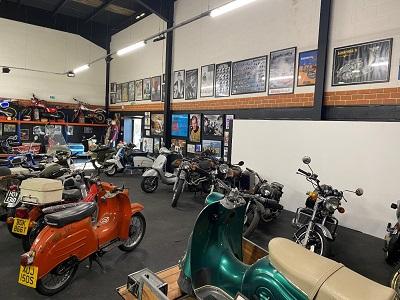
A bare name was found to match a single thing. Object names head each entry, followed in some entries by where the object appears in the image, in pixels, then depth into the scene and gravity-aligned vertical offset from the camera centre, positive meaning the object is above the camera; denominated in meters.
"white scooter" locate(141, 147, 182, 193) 6.09 -1.07
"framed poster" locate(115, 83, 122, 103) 11.41 +1.43
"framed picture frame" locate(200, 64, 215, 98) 7.19 +1.38
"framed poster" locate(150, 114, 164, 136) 8.98 +0.17
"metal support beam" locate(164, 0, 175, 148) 8.24 +1.53
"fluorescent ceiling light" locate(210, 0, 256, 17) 4.17 +2.02
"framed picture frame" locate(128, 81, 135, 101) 10.54 +1.46
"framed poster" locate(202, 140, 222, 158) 6.96 -0.40
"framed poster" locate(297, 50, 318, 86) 5.05 +1.29
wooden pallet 1.95 -1.17
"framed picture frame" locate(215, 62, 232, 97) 6.75 +1.34
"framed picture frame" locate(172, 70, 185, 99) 8.13 +1.38
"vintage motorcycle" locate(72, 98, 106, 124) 11.41 +0.55
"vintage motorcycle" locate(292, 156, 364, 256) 3.04 -0.99
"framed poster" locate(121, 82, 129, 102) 10.91 +1.46
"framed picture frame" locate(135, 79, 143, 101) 10.08 +1.45
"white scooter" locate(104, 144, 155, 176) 7.84 -0.98
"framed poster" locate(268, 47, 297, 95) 5.43 +1.32
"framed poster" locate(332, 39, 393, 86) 4.21 +1.24
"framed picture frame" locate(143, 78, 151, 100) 9.62 +1.44
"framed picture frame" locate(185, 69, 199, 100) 7.68 +1.36
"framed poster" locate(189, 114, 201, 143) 7.59 +0.08
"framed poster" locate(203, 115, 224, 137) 6.94 +0.17
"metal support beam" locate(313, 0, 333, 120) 4.77 +1.45
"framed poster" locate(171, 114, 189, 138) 8.03 +0.15
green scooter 1.12 -0.71
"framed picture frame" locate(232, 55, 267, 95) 5.96 +1.33
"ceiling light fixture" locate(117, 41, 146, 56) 6.91 +2.13
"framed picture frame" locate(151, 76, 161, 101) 9.17 +1.40
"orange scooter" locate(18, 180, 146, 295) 2.12 -1.05
